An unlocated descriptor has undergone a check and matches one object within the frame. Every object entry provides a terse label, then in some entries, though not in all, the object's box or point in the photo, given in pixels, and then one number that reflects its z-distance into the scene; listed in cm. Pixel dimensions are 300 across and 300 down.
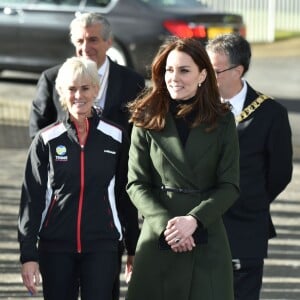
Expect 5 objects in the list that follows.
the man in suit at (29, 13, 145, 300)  1302
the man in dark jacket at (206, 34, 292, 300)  1178
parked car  2955
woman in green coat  1011
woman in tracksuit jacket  1078
